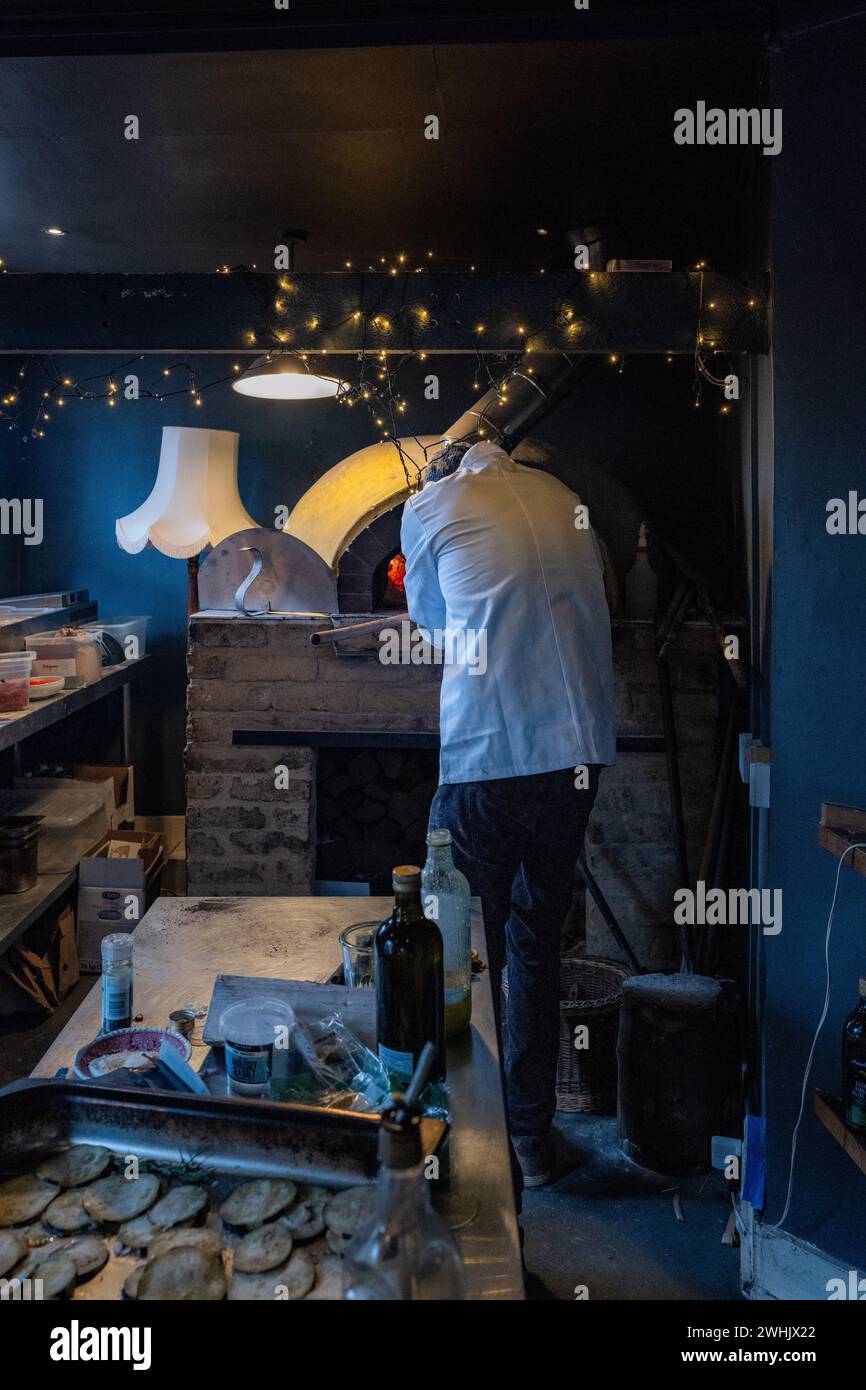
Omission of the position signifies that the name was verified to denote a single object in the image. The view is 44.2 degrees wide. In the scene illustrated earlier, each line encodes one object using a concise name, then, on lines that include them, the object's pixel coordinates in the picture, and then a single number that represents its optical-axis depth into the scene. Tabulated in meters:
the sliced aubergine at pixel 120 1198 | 1.17
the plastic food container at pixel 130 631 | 5.02
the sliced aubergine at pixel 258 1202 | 1.16
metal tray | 1.21
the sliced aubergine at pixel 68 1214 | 1.15
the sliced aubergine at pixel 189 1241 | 1.11
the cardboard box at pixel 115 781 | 4.95
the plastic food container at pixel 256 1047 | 1.42
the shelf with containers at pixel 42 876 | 3.61
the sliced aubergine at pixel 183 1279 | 1.05
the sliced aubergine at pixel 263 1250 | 1.09
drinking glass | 1.74
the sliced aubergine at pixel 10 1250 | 1.09
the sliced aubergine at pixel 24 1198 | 1.17
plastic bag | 1.38
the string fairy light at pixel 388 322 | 2.62
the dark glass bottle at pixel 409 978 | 1.43
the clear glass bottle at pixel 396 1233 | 0.96
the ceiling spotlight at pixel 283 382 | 3.33
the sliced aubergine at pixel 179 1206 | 1.16
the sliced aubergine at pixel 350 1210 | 1.13
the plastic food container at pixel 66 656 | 4.32
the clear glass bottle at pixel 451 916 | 1.66
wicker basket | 3.35
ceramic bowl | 1.53
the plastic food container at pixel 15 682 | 3.74
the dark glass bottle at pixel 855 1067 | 2.23
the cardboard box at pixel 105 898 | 4.31
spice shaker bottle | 1.62
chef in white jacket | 2.80
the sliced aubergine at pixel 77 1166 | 1.22
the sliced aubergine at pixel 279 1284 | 1.05
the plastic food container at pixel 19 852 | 3.90
